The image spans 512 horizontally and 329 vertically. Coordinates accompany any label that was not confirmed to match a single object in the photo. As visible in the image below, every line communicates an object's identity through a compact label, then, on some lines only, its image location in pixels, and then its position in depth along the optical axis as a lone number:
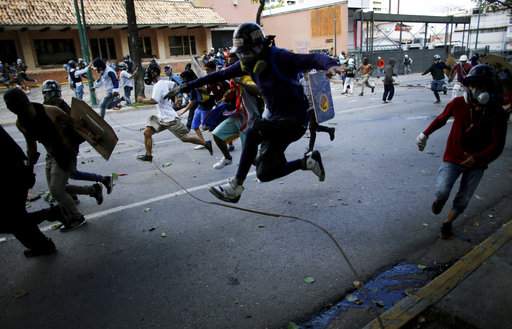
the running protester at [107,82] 11.26
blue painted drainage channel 2.92
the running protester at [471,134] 3.45
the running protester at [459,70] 10.92
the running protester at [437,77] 14.44
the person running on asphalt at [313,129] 6.91
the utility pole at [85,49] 14.79
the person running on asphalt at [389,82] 14.53
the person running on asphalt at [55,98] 4.74
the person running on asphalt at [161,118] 6.74
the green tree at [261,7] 17.50
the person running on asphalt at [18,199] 3.49
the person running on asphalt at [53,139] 3.93
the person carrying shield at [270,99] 3.51
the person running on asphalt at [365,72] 17.33
